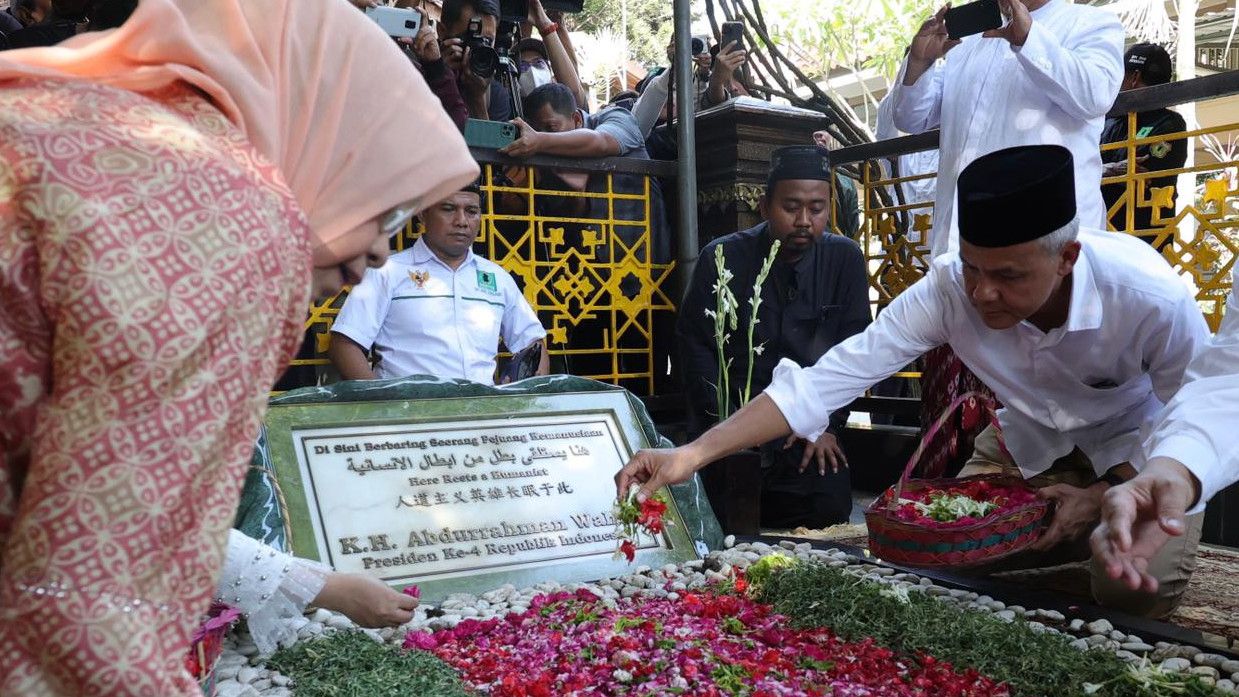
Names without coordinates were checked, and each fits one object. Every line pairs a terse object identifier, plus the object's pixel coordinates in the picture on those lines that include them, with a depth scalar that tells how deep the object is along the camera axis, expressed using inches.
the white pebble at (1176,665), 98.9
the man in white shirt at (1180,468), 81.0
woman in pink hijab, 38.3
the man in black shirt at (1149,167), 190.4
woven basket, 116.7
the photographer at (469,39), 214.1
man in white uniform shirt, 181.8
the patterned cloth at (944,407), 155.6
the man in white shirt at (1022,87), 169.8
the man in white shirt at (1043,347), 118.2
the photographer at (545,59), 243.8
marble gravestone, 132.0
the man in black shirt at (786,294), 200.5
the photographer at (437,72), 201.2
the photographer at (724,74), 247.6
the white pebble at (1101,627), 112.7
